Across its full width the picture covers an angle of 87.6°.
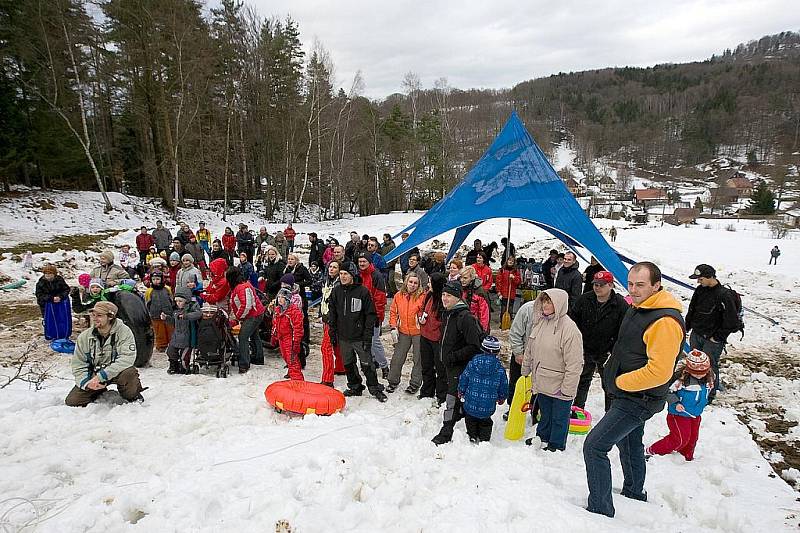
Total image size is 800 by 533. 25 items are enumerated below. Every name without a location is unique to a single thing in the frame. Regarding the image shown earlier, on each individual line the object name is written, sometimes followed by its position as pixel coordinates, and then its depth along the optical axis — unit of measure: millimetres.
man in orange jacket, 2490
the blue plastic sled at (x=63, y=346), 6273
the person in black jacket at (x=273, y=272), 6520
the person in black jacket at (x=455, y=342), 3844
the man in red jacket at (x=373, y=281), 6047
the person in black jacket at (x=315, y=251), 10125
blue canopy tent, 6934
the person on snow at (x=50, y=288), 6438
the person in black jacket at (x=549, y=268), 8297
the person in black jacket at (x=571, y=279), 6484
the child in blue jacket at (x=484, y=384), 3590
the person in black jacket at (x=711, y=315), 4500
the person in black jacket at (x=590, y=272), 6961
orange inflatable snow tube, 4273
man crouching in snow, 4121
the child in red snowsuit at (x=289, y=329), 5098
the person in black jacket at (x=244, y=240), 11023
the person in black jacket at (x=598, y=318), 4027
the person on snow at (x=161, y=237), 11008
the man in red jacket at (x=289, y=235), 10414
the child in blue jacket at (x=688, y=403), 3627
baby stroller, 5234
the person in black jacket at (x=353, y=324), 4828
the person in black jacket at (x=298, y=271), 6543
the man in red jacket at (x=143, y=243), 10805
